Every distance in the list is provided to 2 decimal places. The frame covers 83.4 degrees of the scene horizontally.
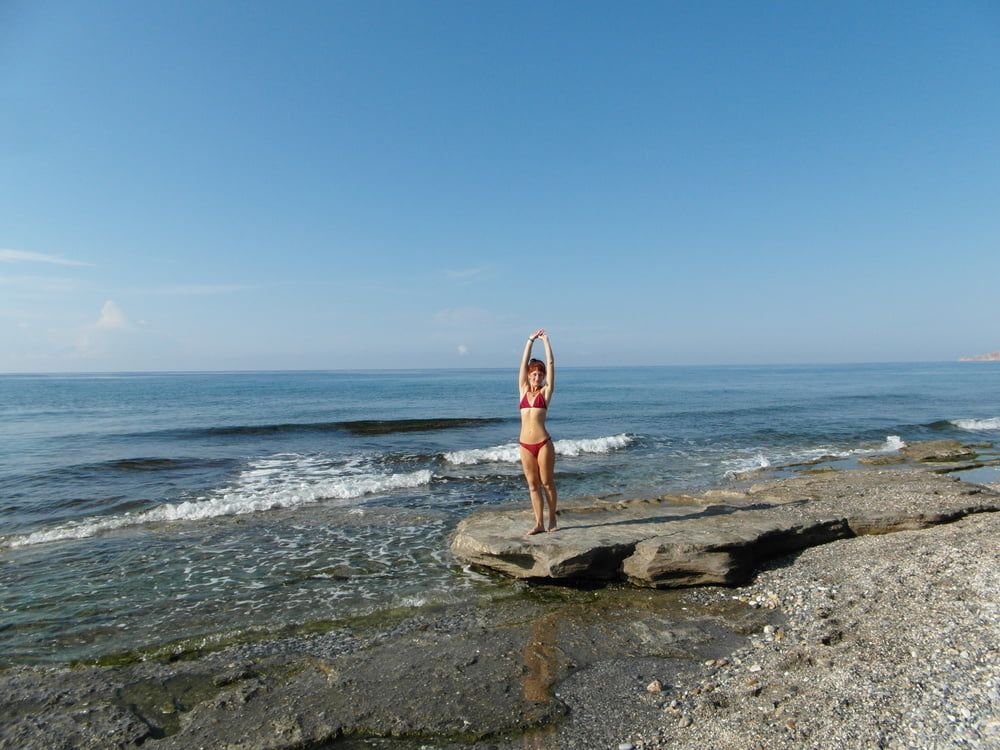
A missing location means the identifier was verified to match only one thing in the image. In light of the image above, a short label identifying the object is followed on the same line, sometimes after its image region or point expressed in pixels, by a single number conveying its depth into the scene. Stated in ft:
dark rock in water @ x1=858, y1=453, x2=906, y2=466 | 58.70
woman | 26.63
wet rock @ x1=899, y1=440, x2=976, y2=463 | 60.03
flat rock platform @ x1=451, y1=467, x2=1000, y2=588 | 25.46
